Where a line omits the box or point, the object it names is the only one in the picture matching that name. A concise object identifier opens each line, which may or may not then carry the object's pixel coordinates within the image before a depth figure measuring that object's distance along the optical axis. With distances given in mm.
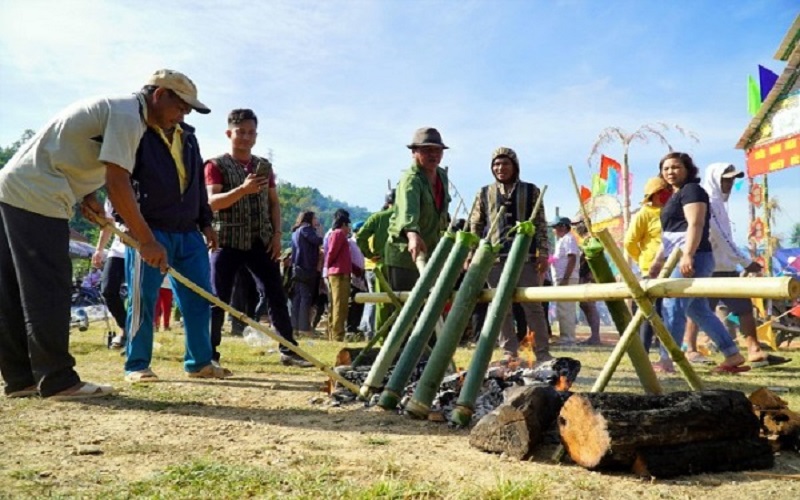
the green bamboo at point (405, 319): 3986
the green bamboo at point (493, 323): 3355
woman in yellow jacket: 6340
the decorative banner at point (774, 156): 13148
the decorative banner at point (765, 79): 14305
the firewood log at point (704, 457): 2402
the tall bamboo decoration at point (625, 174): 17828
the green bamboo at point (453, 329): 3527
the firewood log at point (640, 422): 2391
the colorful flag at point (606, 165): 21448
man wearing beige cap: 3643
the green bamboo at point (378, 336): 4610
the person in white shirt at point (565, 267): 9656
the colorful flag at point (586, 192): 22811
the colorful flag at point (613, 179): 21727
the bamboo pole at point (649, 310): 3023
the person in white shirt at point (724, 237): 6102
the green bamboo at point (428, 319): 3791
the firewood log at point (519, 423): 2700
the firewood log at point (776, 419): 2881
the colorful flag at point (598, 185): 23622
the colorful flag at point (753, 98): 16781
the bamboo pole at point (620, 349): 3086
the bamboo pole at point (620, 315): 3332
